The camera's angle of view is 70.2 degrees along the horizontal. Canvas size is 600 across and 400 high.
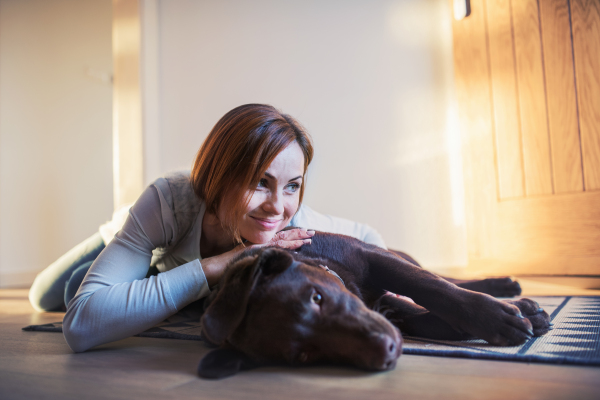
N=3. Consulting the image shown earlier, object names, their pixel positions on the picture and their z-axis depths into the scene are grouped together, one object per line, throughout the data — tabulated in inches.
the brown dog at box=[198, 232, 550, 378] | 38.7
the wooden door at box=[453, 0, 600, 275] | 99.6
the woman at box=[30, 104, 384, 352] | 51.2
